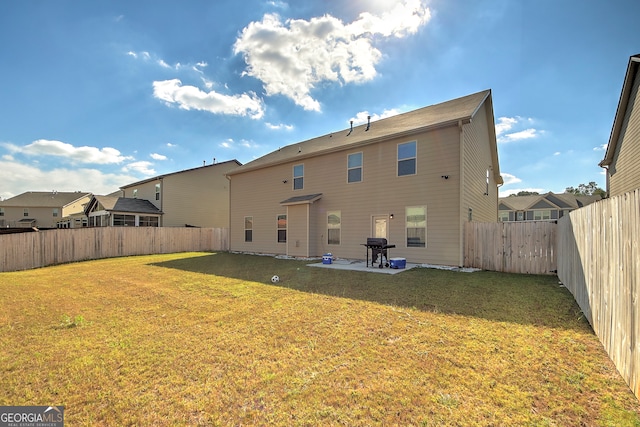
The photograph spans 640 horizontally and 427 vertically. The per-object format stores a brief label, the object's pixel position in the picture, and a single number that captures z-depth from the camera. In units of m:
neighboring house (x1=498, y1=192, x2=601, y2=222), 34.69
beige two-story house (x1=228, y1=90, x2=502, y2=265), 9.73
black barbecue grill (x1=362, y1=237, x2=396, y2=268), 9.62
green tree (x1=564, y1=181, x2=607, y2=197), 61.74
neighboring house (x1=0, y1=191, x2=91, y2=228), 37.69
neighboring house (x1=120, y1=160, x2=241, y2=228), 22.06
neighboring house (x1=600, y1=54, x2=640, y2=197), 9.95
